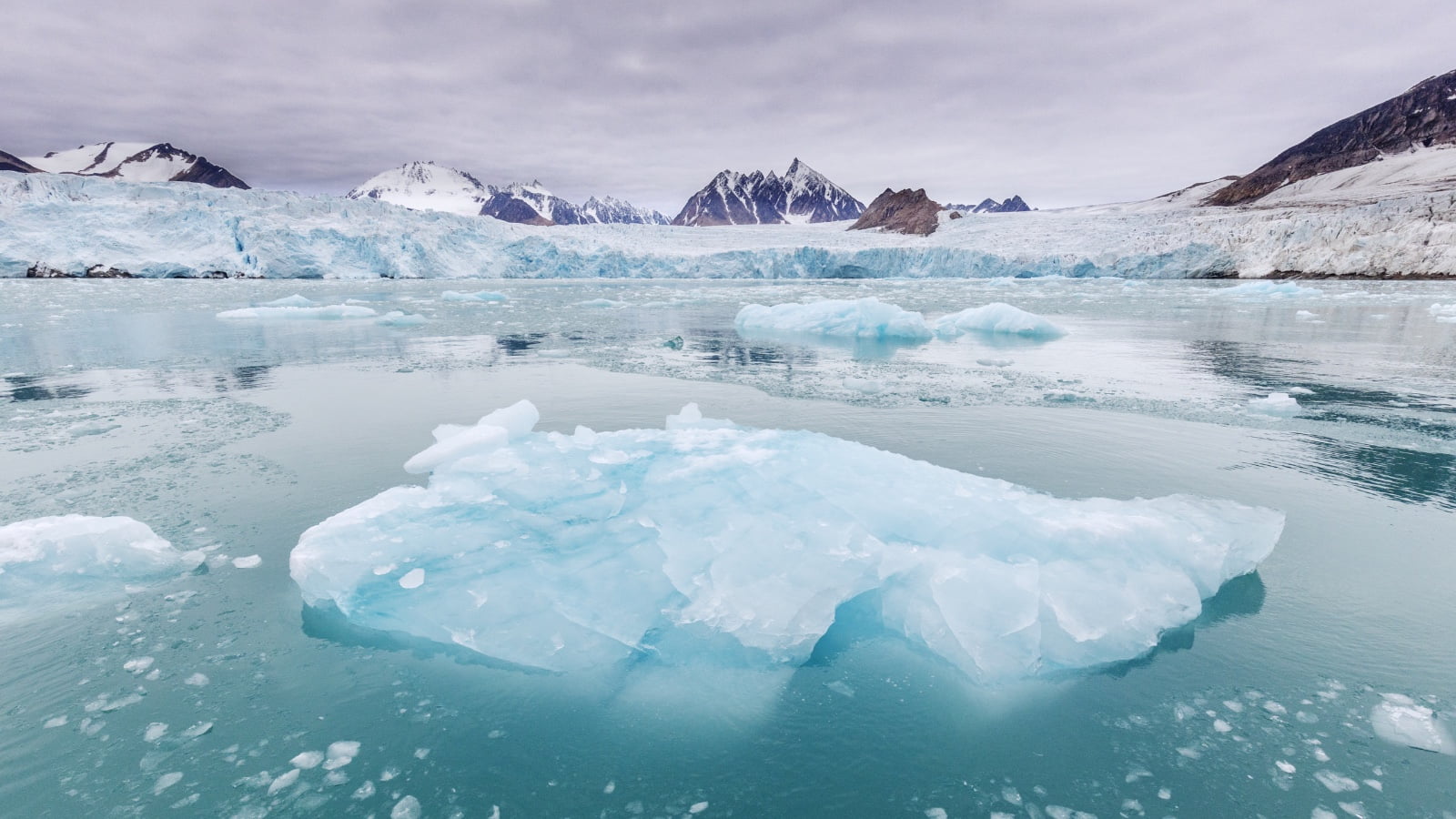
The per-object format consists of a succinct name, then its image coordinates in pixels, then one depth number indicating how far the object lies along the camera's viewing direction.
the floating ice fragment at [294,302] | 18.41
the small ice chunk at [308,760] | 1.97
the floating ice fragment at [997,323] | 12.70
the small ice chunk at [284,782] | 1.89
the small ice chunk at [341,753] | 1.97
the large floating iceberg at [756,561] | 2.51
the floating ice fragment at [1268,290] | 23.20
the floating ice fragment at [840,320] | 12.57
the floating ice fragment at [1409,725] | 2.03
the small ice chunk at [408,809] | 1.82
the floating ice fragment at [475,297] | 22.42
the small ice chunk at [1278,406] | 5.99
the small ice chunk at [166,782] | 1.86
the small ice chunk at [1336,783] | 1.87
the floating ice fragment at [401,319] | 15.18
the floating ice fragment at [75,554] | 2.86
